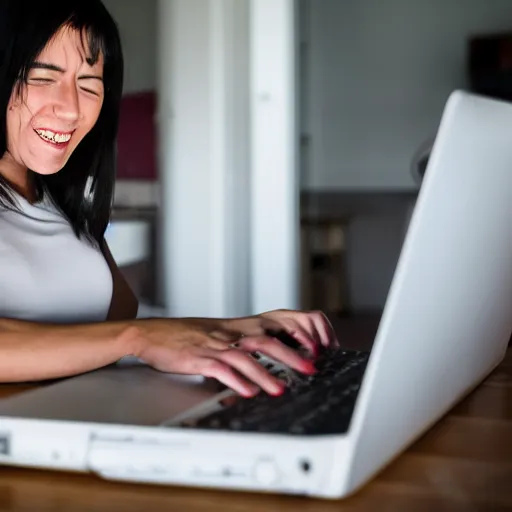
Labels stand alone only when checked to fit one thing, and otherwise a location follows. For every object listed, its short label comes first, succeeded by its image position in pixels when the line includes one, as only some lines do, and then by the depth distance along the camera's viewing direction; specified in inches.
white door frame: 157.6
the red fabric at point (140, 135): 162.1
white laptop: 28.7
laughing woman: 66.0
